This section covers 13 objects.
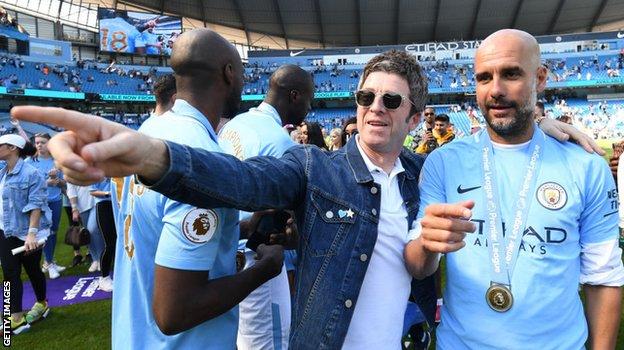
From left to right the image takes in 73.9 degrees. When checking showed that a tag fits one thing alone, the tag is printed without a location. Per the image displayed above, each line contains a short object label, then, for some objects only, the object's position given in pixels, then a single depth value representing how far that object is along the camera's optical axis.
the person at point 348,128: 5.93
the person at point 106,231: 5.80
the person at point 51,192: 6.70
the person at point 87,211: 6.45
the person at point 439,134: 5.53
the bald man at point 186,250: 1.43
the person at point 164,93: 3.72
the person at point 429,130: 5.44
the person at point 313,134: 6.31
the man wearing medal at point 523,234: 1.53
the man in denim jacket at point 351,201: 1.29
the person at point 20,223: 4.46
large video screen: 43.94
